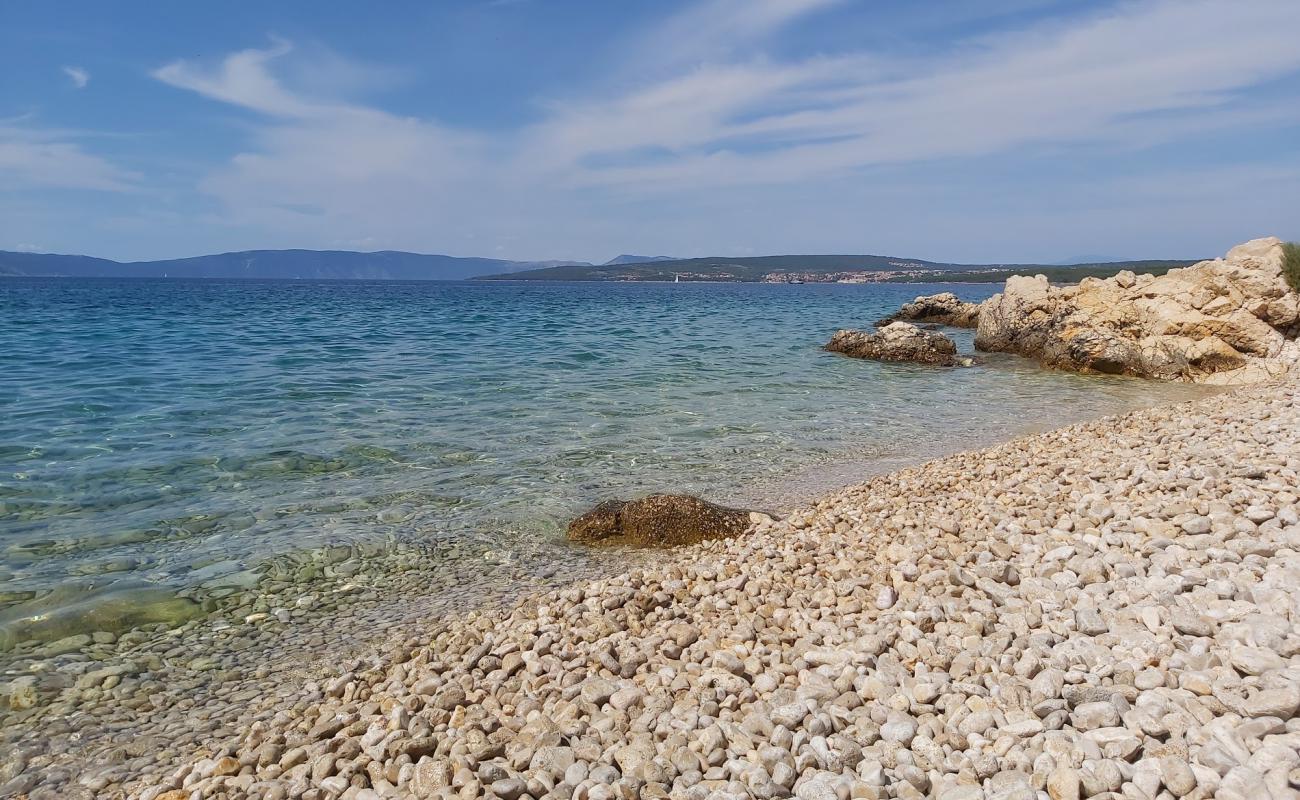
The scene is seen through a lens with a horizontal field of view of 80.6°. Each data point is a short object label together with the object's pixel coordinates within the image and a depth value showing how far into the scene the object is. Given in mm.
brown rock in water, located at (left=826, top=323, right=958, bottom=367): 23172
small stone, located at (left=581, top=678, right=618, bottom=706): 4258
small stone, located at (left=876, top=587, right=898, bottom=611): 5091
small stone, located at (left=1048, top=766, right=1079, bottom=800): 3039
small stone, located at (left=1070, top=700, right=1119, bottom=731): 3451
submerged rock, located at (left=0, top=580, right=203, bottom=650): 5922
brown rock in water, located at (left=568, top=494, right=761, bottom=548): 7870
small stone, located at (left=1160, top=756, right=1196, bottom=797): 2965
